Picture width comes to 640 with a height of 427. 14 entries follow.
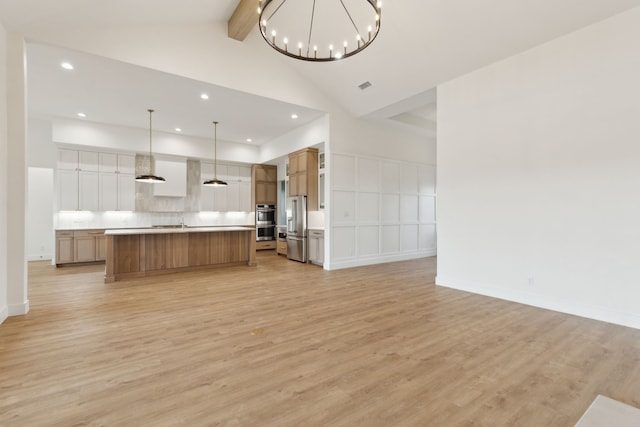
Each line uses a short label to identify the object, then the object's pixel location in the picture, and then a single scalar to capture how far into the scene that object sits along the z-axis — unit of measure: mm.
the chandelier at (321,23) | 4661
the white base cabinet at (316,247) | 7081
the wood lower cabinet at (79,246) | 7148
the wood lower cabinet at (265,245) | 9856
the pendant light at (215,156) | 7306
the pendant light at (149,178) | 6207
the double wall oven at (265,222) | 9898
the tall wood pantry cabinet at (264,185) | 9914
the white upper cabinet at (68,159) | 7363
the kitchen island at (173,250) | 5691
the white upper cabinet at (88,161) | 7574
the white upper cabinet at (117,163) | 7852
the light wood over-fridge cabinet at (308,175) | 7359
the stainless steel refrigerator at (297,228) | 7496
